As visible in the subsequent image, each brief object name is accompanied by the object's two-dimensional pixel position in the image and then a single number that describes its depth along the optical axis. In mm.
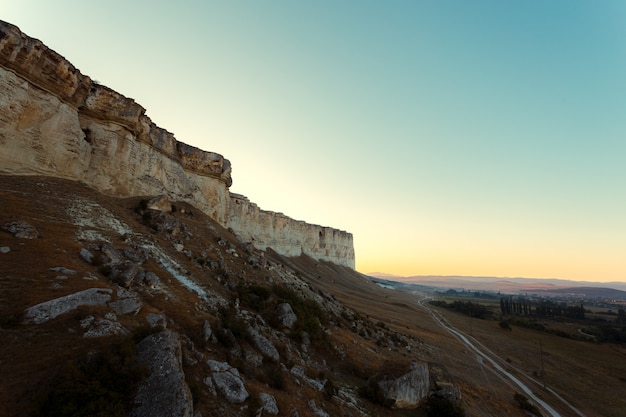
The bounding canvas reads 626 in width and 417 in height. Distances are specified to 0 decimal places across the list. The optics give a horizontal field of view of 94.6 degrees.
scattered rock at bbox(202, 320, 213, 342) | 15805
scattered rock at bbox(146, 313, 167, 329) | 14315
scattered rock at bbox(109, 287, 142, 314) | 14039
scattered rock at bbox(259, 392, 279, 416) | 12273
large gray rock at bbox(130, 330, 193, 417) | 9102
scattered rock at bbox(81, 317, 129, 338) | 11602
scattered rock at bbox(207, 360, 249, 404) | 11941
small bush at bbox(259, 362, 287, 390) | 14734
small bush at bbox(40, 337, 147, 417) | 8391
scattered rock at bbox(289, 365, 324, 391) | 16778
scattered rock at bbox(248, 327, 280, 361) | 17500
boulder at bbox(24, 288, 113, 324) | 11570
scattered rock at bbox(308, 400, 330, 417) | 13873
